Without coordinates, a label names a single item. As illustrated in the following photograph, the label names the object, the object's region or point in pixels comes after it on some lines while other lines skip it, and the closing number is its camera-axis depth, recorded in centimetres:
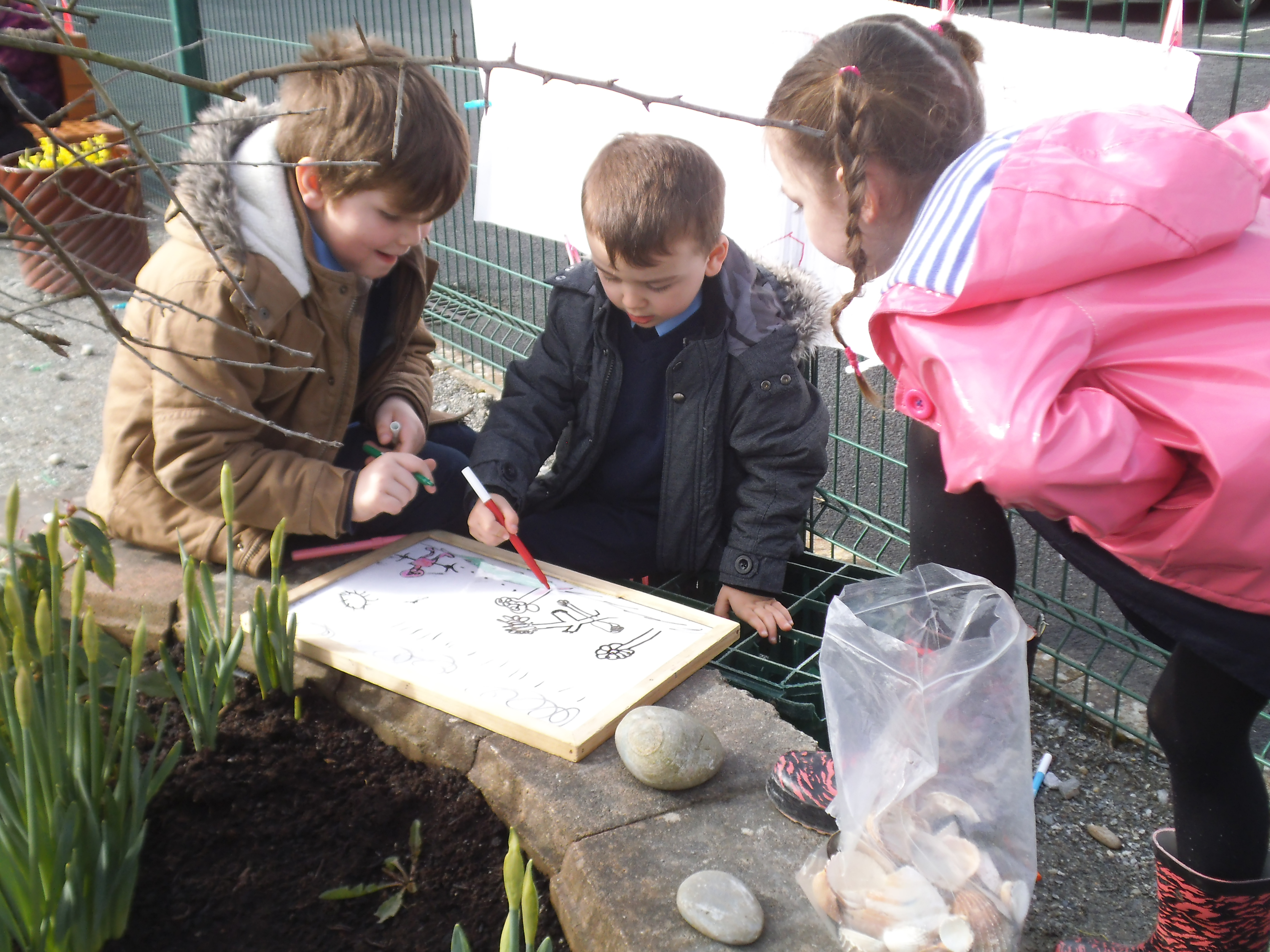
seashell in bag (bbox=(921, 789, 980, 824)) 147
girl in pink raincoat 132
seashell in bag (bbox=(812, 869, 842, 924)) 138
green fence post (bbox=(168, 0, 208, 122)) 524
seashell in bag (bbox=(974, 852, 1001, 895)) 142
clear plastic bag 140
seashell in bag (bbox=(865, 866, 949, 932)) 135
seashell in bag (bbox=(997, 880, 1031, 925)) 142
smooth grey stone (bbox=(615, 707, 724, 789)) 160
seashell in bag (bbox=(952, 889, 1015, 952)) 136
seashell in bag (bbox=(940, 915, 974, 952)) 133
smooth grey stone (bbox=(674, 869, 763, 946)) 134
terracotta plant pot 473
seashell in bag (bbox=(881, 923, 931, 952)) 132
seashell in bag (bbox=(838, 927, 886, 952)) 132
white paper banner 229
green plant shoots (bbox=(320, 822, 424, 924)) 155
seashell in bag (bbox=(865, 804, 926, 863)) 143
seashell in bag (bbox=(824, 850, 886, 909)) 136
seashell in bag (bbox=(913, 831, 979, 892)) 142
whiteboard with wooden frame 181
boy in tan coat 218
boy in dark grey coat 235
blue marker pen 225
